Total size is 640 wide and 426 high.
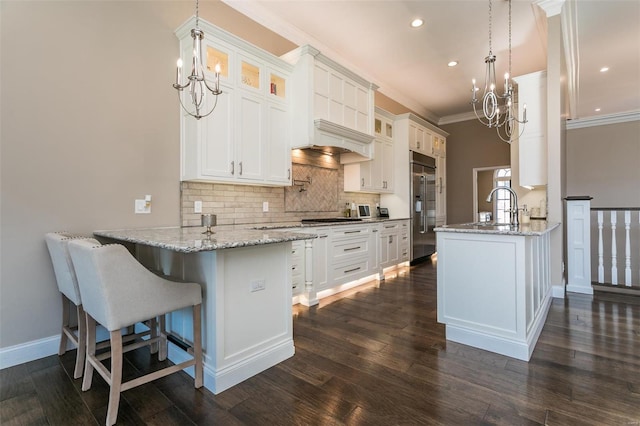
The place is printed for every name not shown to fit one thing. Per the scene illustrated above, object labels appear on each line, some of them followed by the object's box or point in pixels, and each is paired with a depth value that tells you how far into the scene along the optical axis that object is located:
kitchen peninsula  1.83
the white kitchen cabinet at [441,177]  6.86
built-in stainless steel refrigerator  5.71
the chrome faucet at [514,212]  2.93
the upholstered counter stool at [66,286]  1.91
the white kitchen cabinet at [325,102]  3.63
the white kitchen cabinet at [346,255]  3.53
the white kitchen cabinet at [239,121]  2.88
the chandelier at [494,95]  2.80
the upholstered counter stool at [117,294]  1.54
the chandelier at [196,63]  1.93
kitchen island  2.21
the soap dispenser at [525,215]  3.88
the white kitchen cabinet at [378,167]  5.00
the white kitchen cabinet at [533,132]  4.05
